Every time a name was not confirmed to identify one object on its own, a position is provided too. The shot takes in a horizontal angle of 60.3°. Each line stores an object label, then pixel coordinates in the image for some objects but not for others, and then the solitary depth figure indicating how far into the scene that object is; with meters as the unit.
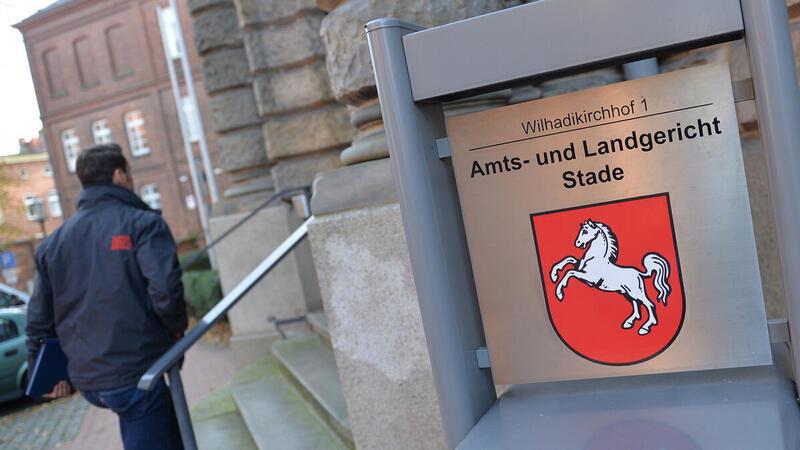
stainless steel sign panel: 1.36
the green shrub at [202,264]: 15.24
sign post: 1.20
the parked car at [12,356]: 8.98
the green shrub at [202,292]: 12.10
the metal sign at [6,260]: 20.59
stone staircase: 3.72
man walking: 3.02
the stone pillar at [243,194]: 6.42
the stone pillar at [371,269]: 2.41
